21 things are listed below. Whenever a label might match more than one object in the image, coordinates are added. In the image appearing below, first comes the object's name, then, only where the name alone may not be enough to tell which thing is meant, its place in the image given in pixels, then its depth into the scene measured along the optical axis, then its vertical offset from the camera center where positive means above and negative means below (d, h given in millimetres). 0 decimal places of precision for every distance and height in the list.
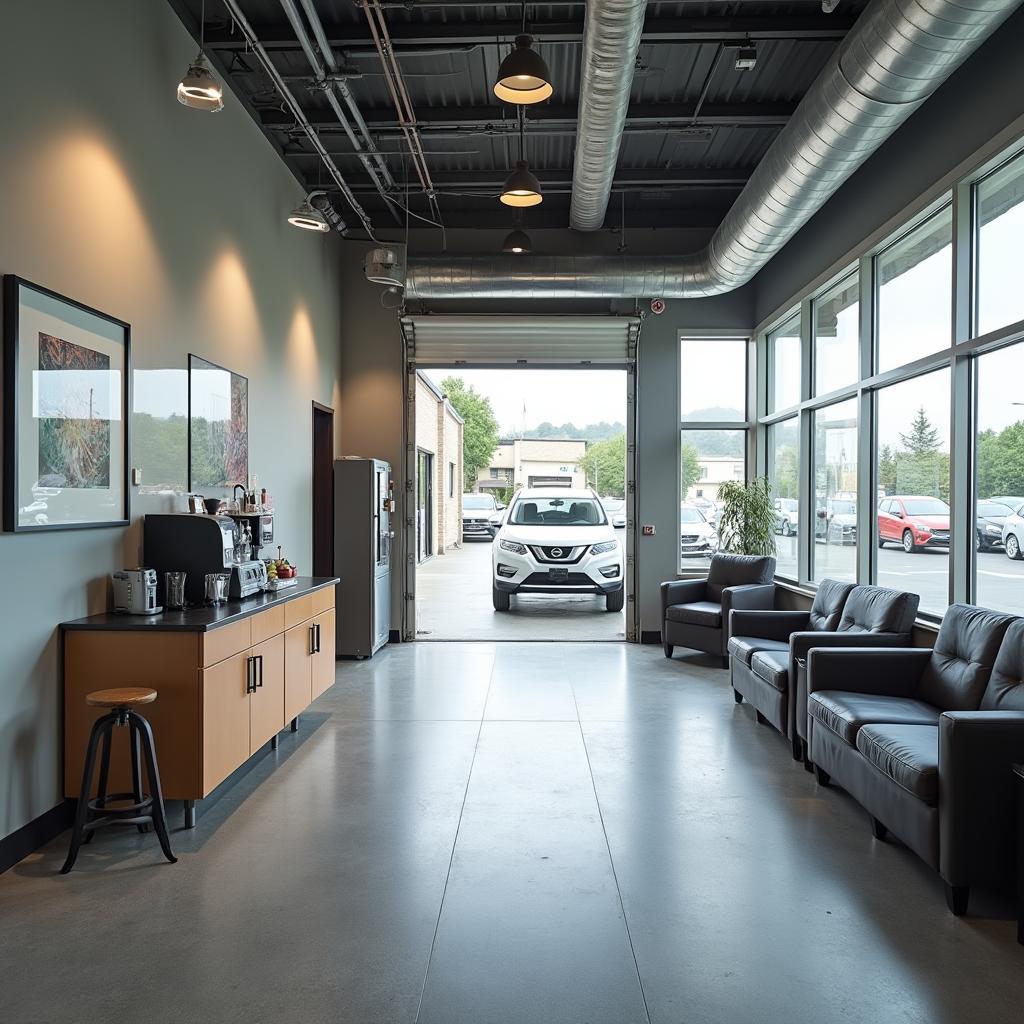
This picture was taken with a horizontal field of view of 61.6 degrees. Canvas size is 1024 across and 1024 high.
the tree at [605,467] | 41375 +1868
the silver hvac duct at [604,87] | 3902 +2242
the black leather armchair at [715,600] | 7391 -841
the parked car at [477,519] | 24734 -403
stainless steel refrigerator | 7617 -422
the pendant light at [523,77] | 3949 +1989
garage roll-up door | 8516 +1652
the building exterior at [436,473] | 18047 +769
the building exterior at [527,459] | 37062 +2093
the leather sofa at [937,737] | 2908 -924
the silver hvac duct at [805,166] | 3570 +1990
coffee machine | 4270 -211
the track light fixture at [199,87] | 3916 +1910
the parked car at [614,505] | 21053 +18
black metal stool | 3262 -1088
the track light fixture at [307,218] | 5520 +1857
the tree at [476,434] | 35094 +2988
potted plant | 8141 -130
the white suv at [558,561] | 10023 -657
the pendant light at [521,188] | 5367 +1991
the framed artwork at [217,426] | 4848 +471
